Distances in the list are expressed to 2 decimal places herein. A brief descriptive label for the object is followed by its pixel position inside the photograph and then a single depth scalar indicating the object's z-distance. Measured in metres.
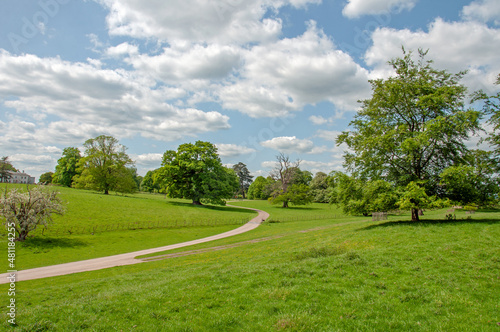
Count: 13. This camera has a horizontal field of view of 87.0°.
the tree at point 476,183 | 19.45
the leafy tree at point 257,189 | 125.62
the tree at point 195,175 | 63.12
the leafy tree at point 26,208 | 24.20
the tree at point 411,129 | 20.80
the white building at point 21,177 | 120.38
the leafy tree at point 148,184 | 121.64
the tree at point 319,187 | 99.38
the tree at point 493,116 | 20.28
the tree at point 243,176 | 155.00
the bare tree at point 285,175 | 76.62
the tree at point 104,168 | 67.00
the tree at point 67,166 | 87.19
